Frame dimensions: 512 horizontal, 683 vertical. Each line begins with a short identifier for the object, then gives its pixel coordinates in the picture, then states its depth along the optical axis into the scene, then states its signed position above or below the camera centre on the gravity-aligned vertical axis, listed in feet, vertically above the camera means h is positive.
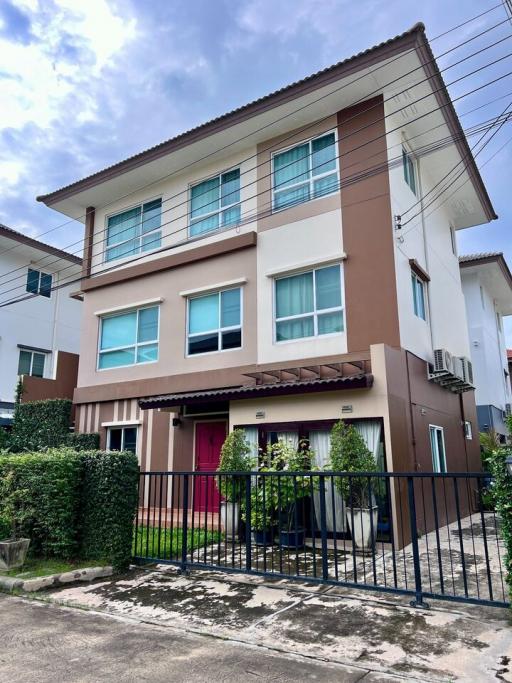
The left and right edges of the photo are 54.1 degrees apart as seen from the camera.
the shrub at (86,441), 42.22 +2.52
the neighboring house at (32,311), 60.29 +20.55
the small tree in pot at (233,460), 29.12 +0.57
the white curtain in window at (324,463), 28.48 +0.31
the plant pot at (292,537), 25.65 -3.50
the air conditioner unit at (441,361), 35.96 +7.38
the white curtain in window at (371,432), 29.04 +2.02
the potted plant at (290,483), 25.81 -0.72
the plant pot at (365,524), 25.98 -2.93
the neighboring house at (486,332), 58.08 +16.15
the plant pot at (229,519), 29.06 -2.89
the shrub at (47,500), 22.24 -1.23
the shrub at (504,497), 14.35 -0.88
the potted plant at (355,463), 26.55 +0.27
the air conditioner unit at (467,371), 40.65 +7.62
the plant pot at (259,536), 28.08 -3.69
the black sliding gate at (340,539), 17.90 -3.76
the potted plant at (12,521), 21.37 -2.16
